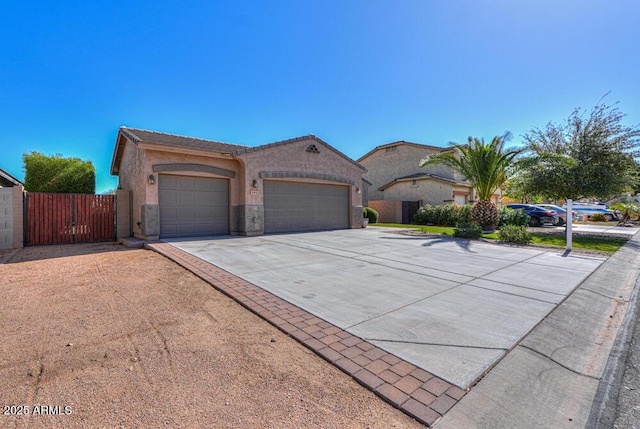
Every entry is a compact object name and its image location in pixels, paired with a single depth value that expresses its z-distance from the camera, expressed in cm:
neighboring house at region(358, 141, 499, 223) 2475
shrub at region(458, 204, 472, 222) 1569
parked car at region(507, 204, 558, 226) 2053
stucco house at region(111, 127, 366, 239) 1164
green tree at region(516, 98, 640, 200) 1475
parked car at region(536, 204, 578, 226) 2152
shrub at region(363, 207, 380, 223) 2275
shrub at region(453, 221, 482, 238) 1239
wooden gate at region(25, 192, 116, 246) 1121
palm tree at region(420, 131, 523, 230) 1397
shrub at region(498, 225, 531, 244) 1099
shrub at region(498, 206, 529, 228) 1739
